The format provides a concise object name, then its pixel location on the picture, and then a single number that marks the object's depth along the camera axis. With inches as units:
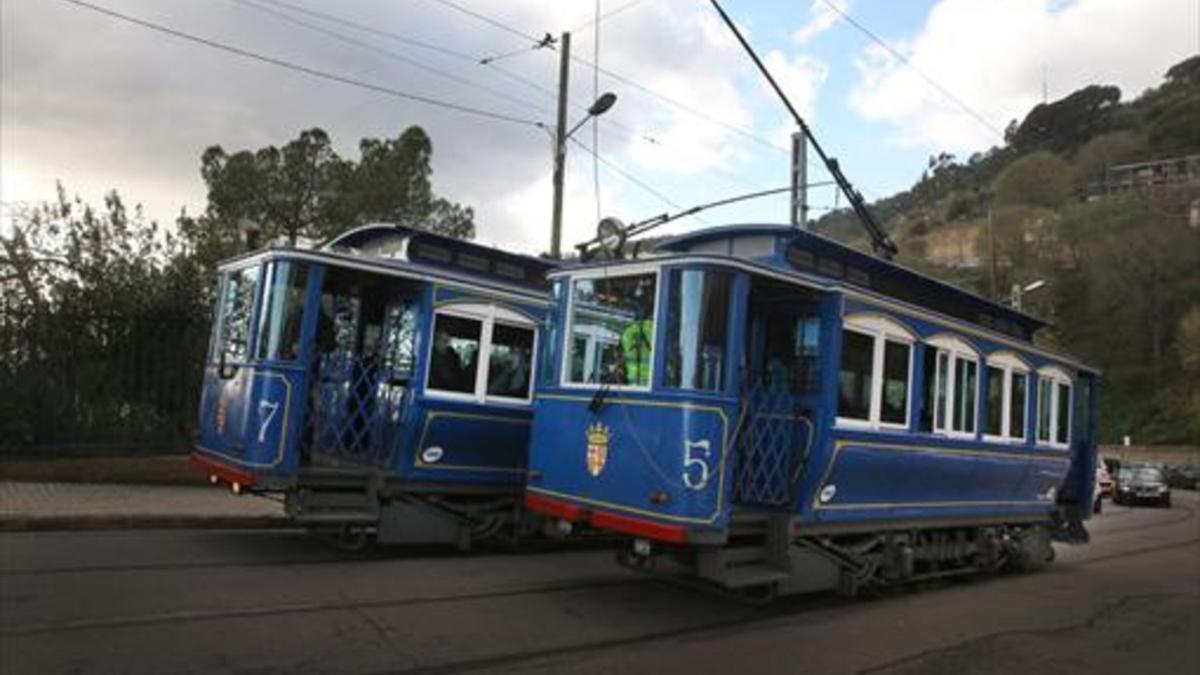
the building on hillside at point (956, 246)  4143.7
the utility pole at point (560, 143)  820.6
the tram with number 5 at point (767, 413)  353.4
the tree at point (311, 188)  978.7
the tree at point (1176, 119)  4630.9
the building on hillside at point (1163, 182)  4035.4
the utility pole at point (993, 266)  1676.7
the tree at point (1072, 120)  4690.0
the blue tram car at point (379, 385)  435.2
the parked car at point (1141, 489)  1467.8
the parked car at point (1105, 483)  1403.8
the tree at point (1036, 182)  3769.7
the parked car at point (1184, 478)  2308.1
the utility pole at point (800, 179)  740.6
